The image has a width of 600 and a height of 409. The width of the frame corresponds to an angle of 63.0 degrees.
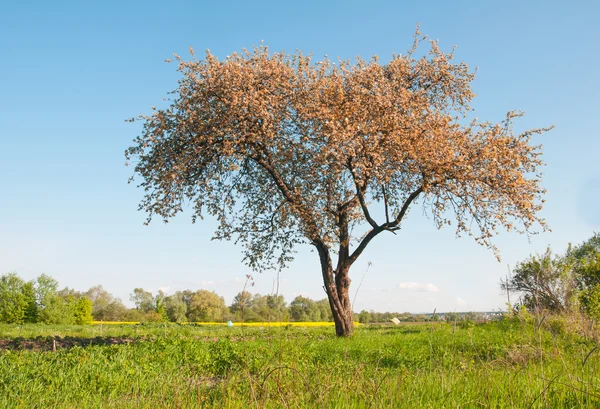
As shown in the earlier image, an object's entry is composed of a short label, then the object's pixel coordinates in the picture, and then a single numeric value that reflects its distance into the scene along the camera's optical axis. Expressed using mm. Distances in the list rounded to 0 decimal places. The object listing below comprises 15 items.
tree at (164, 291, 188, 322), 69312
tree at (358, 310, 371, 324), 47850
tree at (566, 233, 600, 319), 27786
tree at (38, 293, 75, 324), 58219
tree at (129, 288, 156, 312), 91762
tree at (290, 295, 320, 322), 60050
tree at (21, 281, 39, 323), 61281
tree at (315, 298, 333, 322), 68600
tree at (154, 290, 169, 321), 53406
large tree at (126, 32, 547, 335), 19484
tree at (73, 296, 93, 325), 59250
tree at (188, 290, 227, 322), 69438
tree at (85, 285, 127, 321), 77719
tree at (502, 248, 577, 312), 26766
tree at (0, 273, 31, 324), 59188
